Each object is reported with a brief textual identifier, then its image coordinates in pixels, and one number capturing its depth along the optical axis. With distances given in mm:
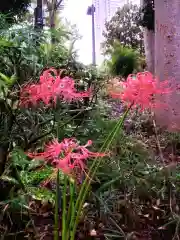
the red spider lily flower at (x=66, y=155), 1051
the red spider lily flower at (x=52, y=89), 1228
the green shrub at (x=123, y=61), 6899
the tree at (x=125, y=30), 10704
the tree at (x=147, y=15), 4121
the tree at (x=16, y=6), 5506
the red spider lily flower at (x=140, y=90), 1218
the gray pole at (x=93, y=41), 9431
